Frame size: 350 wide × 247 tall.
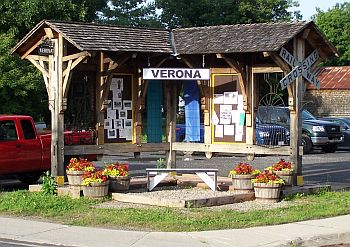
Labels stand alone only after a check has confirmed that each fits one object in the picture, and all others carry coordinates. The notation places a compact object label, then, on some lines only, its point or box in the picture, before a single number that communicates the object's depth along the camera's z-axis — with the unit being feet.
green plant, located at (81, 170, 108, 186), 48.52
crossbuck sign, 51.37
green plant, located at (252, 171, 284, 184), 48.14
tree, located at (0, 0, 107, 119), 103.86
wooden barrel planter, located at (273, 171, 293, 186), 50.55
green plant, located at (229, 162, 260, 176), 50.18
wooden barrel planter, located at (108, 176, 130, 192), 50.57
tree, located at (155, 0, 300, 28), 180.04
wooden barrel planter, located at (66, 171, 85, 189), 49.41
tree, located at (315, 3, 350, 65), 232.73
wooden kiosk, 52.85
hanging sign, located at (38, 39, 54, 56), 52.70
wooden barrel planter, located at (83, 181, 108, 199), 48.55
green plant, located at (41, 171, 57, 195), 50.65
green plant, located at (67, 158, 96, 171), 49.92
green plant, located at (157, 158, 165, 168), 60.51
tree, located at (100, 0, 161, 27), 160.04
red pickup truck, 55.42
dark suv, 97.45
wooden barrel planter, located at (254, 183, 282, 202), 47.98
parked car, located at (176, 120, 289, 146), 59.33
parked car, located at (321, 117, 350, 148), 108.82
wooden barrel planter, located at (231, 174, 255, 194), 49.93
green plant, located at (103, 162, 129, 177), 50.55
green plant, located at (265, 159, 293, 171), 50.90
